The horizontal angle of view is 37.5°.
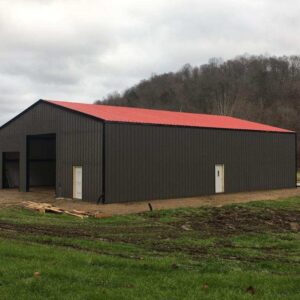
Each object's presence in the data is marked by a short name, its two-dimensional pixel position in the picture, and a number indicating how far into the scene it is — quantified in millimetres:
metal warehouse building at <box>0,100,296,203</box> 25000
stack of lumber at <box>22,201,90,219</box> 19562
